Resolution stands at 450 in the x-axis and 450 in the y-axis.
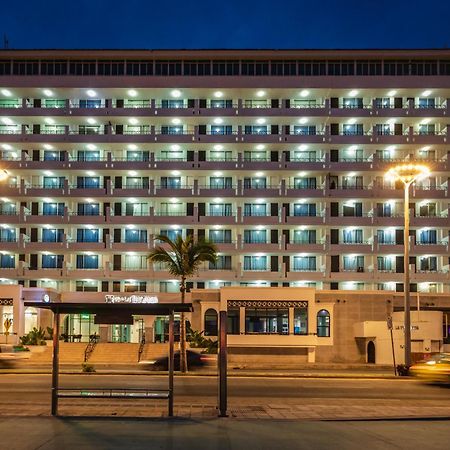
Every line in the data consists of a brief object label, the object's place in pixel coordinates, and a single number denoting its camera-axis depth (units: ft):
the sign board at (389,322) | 118.91
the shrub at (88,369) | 110.32
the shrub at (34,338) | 163.12
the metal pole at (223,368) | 51.93
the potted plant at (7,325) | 177.78
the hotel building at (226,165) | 210.59
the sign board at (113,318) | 53.93
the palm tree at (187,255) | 127.34
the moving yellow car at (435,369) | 88.84
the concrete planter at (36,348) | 159.53
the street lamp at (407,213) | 111.96
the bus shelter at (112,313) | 51.01
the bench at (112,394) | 50.44
